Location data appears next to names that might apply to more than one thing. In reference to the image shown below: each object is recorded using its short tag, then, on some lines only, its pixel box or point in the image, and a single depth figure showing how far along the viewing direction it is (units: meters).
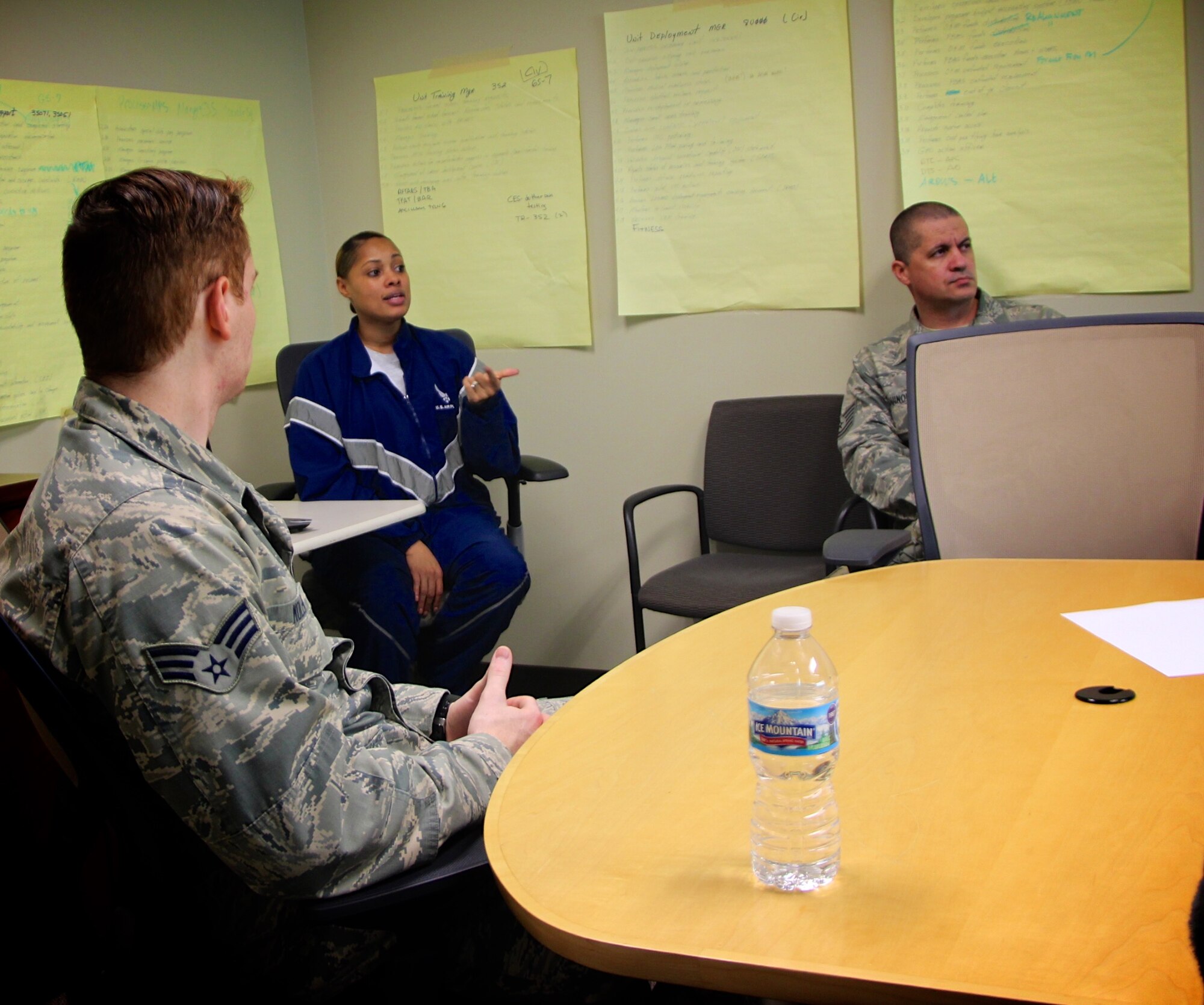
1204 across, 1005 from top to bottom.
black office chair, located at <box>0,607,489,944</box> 0.90
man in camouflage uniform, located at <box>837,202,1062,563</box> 2.72
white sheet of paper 1.15
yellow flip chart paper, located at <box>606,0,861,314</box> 3.00
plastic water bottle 0.76
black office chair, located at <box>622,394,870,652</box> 2.95
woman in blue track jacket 2.71
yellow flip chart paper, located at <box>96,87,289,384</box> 3.01
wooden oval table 0.67
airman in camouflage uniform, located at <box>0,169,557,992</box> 0.91
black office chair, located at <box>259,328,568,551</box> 2.92
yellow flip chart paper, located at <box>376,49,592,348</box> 3.34
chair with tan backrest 1.88
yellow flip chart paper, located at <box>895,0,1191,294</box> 2.69
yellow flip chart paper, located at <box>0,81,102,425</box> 2.71
